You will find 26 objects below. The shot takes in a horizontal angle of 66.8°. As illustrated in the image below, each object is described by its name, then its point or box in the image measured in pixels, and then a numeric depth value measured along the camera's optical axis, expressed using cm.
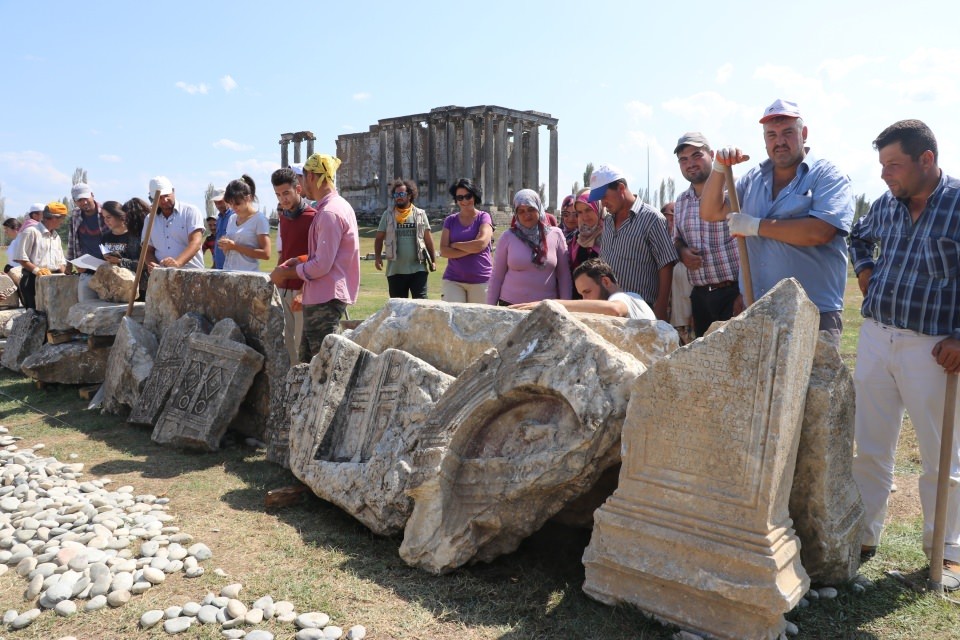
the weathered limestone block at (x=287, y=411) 436
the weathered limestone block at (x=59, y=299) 779
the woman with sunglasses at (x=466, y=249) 611
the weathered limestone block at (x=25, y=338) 808
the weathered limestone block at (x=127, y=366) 586
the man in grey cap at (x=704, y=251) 443
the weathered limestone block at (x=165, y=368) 550
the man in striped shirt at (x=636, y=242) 475
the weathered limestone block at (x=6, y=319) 880
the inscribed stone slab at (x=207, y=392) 507
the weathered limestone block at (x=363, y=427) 357
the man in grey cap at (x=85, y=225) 754
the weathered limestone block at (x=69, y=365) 691
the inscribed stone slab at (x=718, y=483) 262
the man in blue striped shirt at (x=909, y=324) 307
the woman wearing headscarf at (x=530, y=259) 528
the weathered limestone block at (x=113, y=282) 707
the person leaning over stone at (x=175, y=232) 687
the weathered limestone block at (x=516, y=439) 306
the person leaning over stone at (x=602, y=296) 394
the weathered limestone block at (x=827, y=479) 295
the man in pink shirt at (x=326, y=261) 496
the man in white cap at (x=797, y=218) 345
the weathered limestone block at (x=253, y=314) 539
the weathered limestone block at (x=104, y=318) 676
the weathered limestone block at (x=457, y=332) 352
